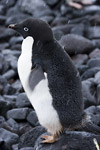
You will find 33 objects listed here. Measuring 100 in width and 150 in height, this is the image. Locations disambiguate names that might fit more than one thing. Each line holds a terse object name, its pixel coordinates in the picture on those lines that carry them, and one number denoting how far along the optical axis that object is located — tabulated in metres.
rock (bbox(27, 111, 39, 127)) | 10.72
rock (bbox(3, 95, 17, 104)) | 12.26
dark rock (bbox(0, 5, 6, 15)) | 24.17
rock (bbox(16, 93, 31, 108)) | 11.62
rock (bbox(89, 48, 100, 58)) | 15.80
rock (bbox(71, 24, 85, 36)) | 18.80
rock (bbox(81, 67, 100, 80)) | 13.31
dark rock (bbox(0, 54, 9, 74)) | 15.11
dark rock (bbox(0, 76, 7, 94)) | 13.47
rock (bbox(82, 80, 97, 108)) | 11.59
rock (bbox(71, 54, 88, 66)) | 15.23
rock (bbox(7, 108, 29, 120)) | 10.84
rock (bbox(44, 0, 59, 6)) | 23.58
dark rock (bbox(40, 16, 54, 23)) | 21.56
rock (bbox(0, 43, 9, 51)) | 18.42
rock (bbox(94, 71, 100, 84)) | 12.19
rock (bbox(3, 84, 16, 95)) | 13.24
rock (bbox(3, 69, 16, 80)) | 14.47
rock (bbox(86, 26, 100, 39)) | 18.34
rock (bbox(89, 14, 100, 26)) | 19.84
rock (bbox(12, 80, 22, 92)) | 13.40
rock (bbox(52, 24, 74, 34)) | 19.02
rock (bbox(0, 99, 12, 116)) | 11.34
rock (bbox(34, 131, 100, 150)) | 7.78
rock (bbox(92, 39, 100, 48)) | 17.14
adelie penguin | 7.64
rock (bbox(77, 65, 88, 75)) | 14.06
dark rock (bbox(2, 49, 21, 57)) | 16.28
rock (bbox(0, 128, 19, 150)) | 9.56
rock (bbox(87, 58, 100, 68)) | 14.30
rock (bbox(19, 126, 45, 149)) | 9.15
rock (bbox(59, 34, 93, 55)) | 15.69
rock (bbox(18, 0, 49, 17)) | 23.14
